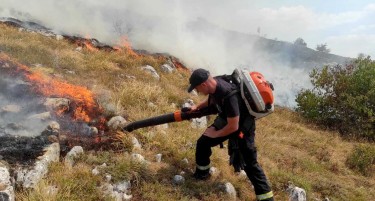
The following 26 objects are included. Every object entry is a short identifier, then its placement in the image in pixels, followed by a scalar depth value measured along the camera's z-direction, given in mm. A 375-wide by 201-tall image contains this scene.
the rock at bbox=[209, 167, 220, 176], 5834
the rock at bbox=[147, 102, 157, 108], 7902
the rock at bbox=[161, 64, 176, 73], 13336
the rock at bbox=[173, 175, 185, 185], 5449
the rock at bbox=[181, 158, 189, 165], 5952
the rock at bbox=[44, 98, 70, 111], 6305
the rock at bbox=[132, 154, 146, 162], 5538
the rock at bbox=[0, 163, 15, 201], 3949
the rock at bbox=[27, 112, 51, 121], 5941
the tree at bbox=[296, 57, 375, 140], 12227
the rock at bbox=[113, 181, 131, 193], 4945
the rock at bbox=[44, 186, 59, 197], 4250
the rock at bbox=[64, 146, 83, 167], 5087
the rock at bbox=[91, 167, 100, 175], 5004
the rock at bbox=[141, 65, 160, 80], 11870
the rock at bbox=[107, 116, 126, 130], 6374
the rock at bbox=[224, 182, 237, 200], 5429
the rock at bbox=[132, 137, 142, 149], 5916
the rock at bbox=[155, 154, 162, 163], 5859
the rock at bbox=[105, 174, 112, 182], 4961
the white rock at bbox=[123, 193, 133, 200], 4900
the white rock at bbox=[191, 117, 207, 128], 8123
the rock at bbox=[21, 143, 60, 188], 4413
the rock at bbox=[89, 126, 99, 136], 6095
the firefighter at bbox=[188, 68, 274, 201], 4707
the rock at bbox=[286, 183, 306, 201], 5832
